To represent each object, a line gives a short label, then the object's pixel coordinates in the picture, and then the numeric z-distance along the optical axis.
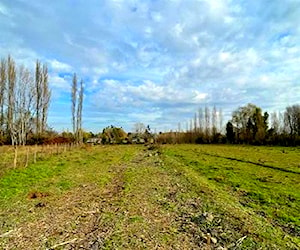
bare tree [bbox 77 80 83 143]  44.13
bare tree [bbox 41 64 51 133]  38.15
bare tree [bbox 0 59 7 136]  34.97
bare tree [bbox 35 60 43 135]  37.26
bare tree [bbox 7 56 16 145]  34.85
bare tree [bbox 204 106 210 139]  55.94
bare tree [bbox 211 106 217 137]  54.51
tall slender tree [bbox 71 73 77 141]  43.56
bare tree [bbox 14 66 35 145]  33.42
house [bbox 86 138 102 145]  50.24
